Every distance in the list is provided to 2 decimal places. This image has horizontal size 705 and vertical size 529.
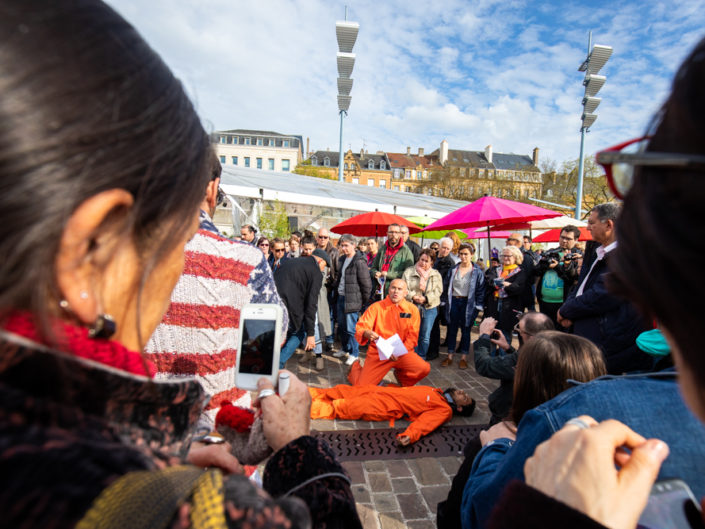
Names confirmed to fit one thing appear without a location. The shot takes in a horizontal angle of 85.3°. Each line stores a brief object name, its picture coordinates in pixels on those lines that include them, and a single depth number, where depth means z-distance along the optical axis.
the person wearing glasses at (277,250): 7.31
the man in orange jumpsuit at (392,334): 5.02
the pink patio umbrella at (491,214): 6.19
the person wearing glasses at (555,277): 5.70
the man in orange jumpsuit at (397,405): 4.30
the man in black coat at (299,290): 5.38
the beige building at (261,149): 64.50
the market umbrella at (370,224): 8.27
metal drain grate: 3.66
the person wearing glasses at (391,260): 6.96
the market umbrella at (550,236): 13.31
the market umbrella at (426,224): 12.63
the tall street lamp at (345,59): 14.27
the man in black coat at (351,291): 6.47
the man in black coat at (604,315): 3.39
